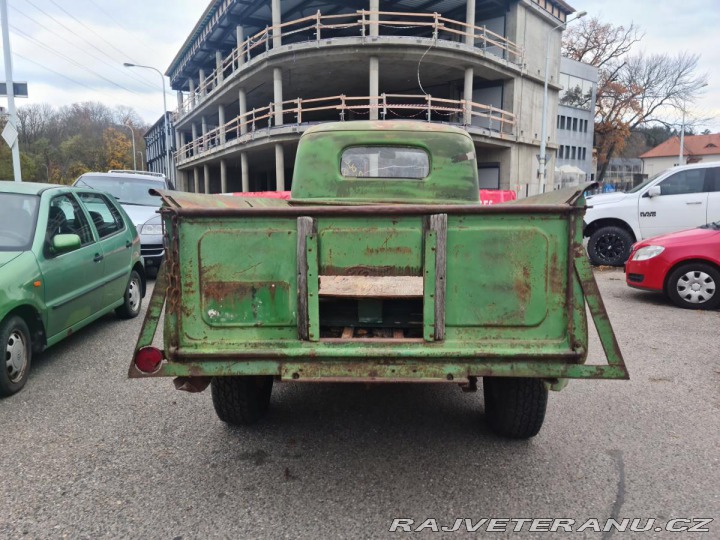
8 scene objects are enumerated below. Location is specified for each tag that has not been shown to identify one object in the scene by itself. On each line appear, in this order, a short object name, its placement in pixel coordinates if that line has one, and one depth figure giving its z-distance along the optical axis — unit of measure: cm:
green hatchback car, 400
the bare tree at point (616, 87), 4466
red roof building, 7788
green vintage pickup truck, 241
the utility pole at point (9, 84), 1441
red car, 671
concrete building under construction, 2223
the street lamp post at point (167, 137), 3480
